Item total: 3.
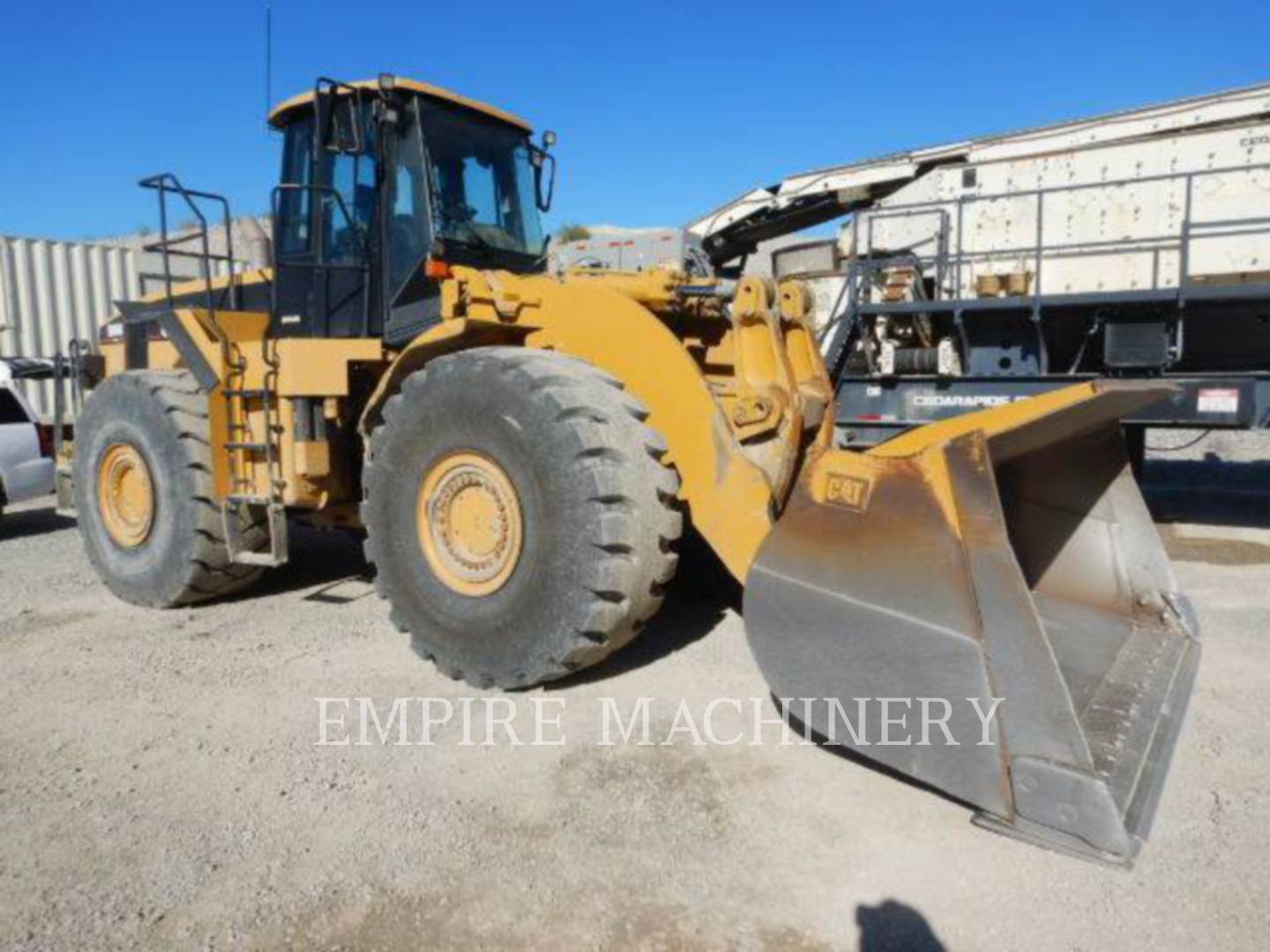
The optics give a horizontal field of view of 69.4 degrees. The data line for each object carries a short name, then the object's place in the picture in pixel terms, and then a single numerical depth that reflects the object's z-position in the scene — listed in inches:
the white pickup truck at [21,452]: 335.3
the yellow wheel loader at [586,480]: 112.0
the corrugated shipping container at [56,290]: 553.6
